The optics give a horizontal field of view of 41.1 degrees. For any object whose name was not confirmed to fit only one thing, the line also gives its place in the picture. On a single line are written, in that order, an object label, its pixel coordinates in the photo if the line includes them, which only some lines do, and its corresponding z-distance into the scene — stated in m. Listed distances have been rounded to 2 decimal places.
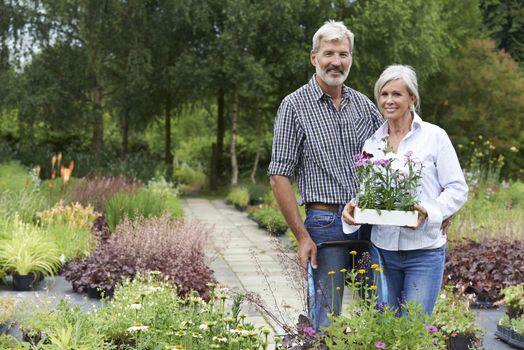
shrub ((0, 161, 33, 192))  10.42
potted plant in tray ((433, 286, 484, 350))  4.32
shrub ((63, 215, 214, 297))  5.79
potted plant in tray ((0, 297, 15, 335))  4.59
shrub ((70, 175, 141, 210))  9.47
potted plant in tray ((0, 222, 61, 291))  6.29
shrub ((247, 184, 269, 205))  15.50
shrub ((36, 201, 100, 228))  7.92
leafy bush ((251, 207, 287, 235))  10.52
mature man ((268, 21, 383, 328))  2.97
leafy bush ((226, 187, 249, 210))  15.37
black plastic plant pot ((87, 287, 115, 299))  5.91
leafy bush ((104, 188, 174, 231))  8.47
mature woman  2.86
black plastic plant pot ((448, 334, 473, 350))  4.37
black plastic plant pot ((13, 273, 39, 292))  6.29
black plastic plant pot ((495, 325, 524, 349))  4.73
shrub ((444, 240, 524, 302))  6.20
